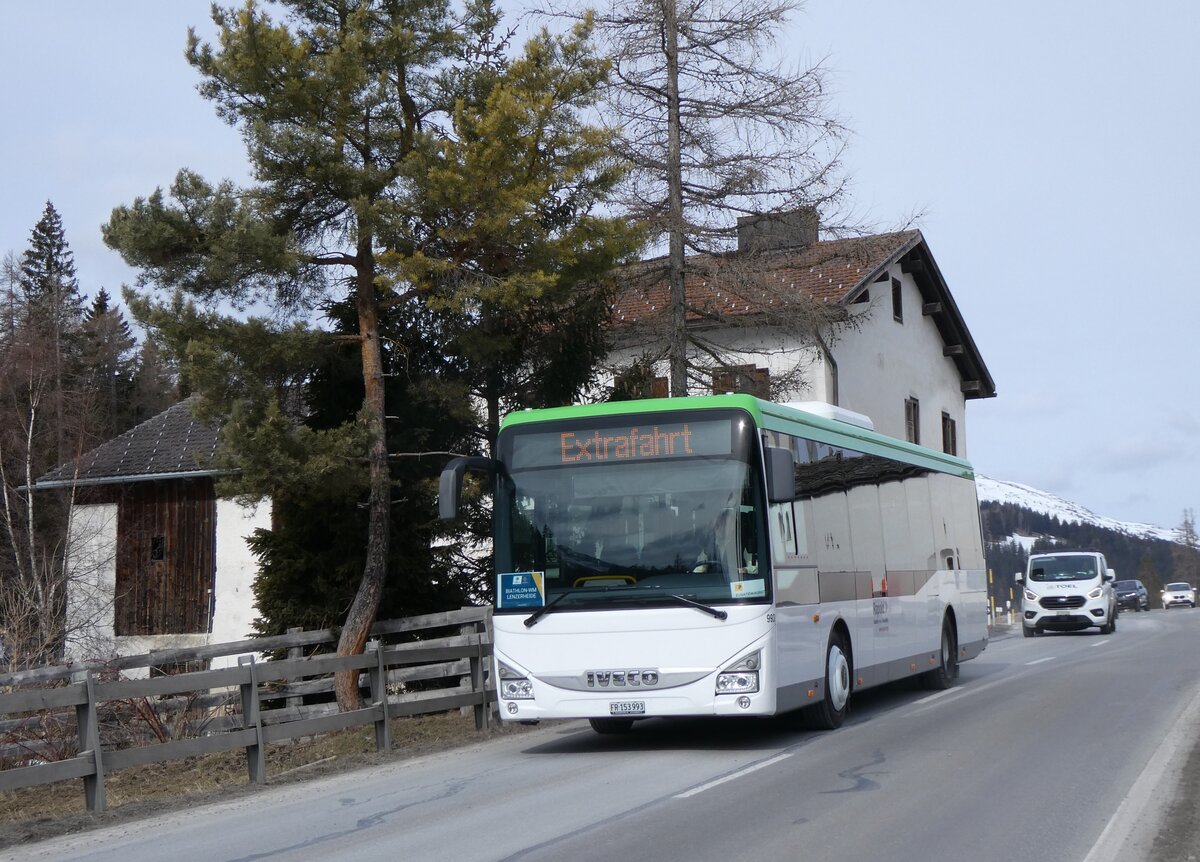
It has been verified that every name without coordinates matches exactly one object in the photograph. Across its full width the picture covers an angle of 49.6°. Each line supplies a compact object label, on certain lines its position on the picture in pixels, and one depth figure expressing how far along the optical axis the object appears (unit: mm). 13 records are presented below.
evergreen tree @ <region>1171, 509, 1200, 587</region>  150500
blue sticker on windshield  11625
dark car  65000
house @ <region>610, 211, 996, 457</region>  20328
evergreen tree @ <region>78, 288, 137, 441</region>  55844
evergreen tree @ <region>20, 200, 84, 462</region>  40594
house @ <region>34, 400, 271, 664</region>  28250
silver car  70125
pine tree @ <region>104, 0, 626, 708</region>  15297
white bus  11125
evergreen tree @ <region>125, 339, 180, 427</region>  60094
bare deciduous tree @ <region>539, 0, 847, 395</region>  20094
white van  32281
